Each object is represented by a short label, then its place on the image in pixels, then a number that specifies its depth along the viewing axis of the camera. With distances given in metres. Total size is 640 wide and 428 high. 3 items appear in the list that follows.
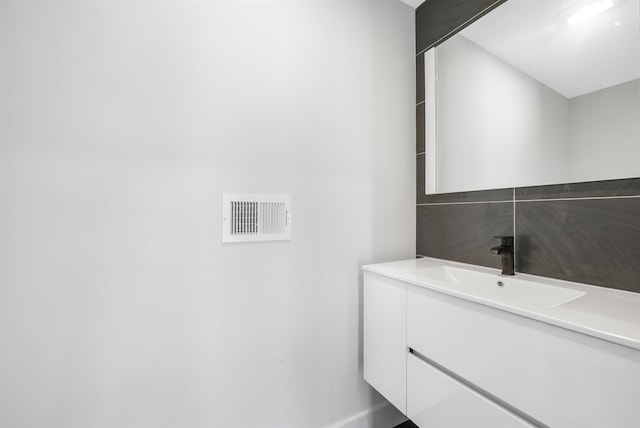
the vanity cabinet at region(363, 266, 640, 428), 0.58
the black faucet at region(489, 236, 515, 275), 1.07
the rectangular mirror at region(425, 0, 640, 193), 0.86
